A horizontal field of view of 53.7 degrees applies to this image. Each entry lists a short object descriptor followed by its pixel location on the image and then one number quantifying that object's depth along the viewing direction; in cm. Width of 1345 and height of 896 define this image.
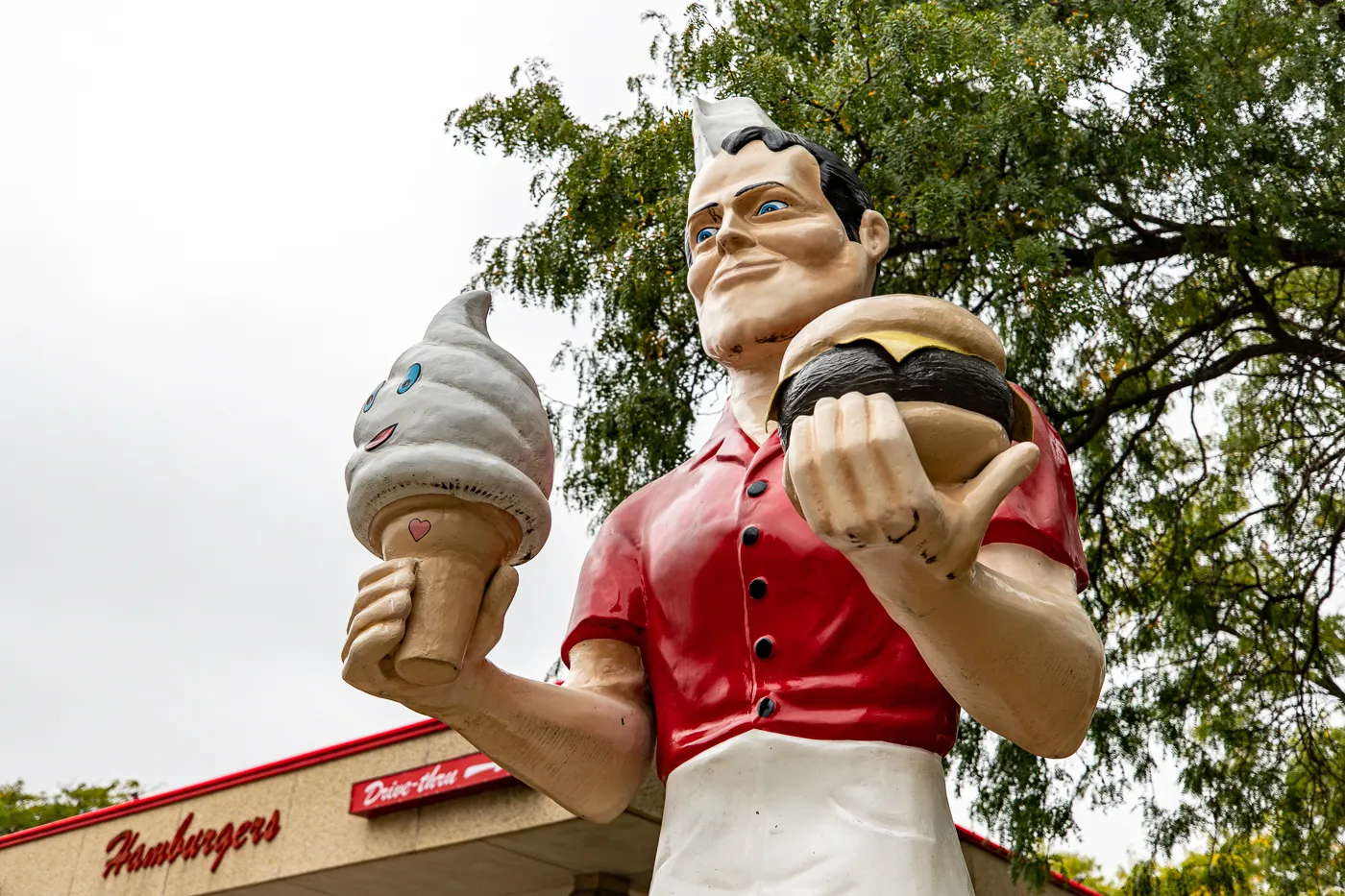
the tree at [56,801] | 2403
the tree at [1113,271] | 566
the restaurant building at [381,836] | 1029
